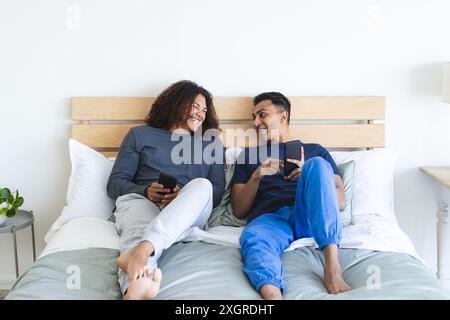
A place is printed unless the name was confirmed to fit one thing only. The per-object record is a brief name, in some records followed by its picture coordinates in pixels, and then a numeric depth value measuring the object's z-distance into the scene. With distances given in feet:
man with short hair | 6.13
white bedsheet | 7.05
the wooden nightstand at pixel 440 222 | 9.08
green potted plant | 8.61
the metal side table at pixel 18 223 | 8.46
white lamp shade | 8.80
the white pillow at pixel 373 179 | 8.34
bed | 5.82
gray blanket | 5.69
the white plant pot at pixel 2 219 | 8.52
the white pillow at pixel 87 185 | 8.21
